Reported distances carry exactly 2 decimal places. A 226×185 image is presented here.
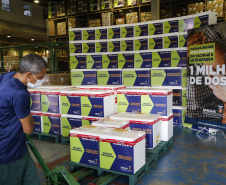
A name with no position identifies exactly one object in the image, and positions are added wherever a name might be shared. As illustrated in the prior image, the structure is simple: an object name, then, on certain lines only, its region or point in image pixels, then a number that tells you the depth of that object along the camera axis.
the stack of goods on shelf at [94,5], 10.26
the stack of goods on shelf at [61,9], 11.11
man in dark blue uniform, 1.98
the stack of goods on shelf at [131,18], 9.39
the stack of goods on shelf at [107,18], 9.85
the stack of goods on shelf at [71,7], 10.94
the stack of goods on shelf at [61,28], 11.03
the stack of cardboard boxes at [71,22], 10.94
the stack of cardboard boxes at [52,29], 11.28
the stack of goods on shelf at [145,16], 9.24
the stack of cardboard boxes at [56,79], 6.94
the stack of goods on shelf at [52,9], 11.29
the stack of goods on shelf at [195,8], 8.57
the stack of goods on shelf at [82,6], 10.75
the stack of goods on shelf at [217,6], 8.14
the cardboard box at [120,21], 9.76
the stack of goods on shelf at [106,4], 9.84
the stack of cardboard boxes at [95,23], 10.46
